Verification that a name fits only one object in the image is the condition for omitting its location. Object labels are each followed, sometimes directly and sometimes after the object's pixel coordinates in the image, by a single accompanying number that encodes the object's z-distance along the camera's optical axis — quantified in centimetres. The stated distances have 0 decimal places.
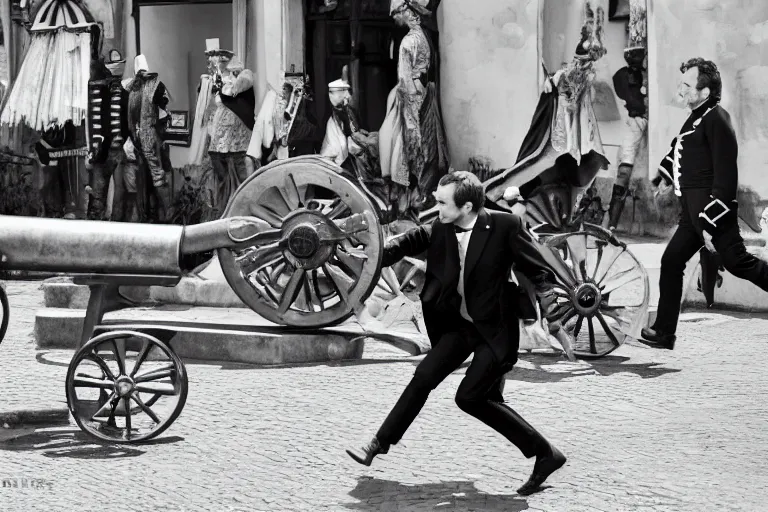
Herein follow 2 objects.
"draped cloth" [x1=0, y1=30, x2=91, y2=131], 1880
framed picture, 1873
